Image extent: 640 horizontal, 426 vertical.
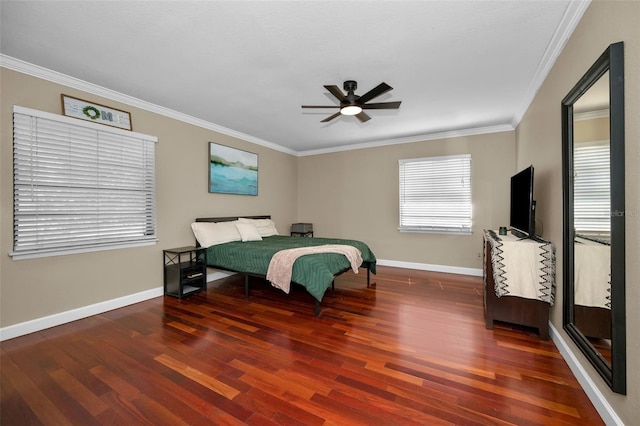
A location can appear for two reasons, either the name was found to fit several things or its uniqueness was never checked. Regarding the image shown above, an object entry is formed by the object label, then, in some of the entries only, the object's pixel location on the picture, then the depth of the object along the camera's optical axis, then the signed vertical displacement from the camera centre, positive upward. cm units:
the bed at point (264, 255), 307 -57
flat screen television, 253 +6
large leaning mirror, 139 -3
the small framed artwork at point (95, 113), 293 +117
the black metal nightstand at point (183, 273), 362 -85
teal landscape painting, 456 +76
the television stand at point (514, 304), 246 -89
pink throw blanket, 319 -62
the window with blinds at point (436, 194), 479 +32
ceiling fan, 271 +115
